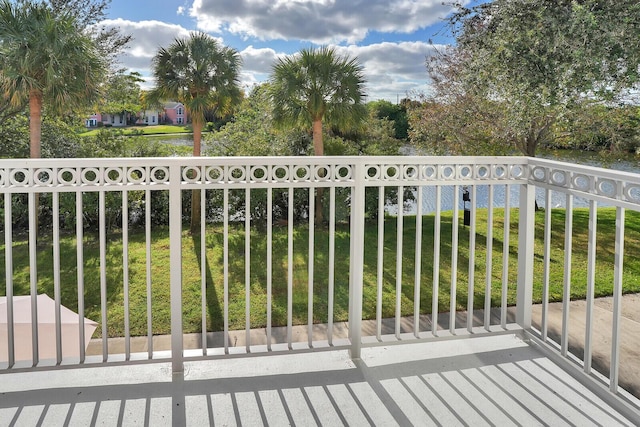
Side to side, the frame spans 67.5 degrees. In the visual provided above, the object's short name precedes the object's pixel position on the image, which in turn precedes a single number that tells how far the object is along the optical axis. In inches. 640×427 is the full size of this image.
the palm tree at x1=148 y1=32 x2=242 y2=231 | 369.4
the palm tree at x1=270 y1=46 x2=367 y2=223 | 344.5
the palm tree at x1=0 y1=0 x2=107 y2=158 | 311.1
